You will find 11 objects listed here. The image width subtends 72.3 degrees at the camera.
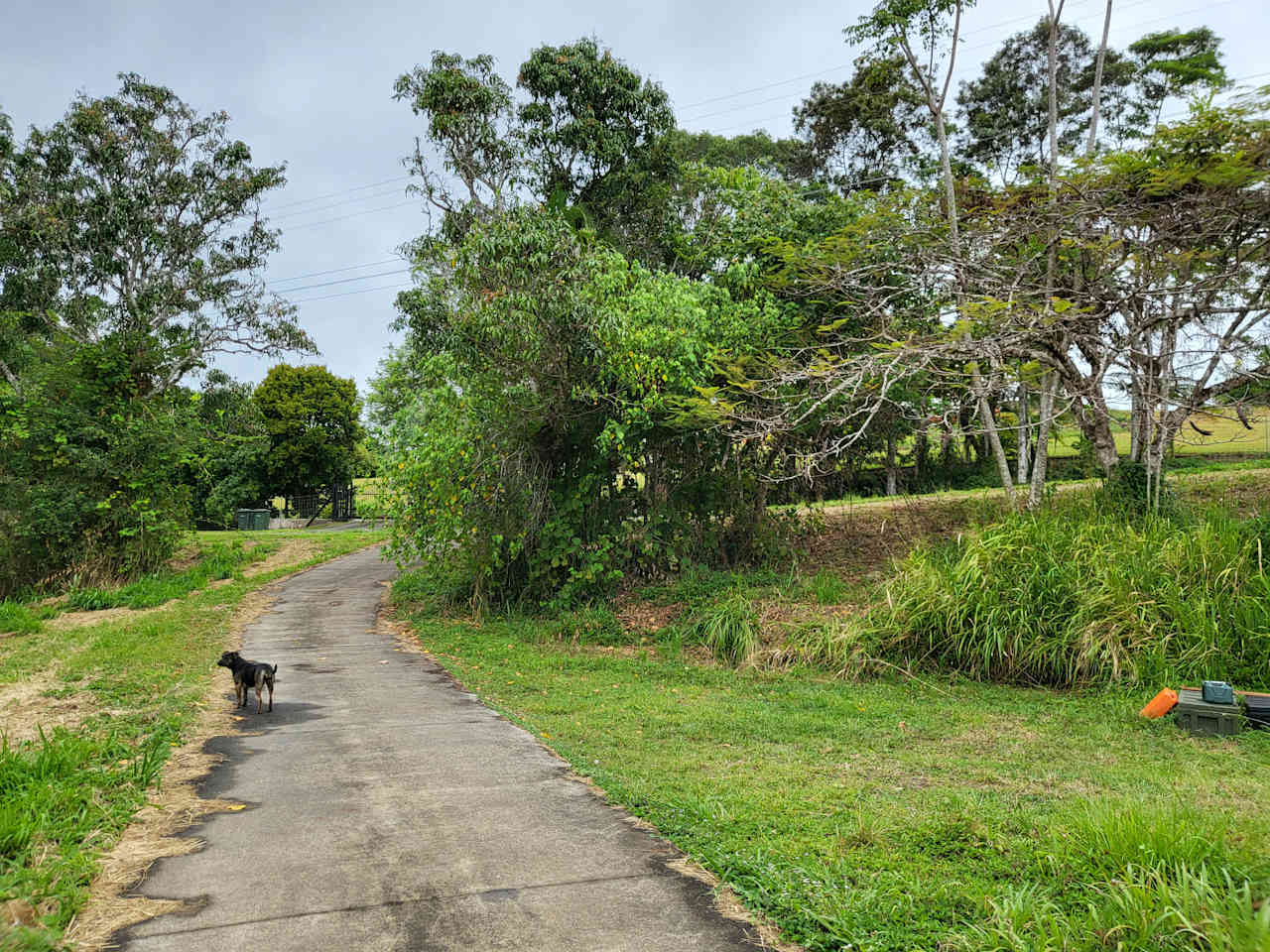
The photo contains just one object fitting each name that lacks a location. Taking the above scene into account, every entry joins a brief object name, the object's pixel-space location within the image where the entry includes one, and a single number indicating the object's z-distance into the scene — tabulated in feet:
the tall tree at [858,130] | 85.25
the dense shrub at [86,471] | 55.01
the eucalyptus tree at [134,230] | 80.79
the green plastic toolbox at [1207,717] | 20.38
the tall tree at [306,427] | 121.60
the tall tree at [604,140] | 60.44
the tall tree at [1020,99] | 84.07
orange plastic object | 21.90
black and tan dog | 24.03
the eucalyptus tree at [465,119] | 60.75
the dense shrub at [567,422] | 35.58
